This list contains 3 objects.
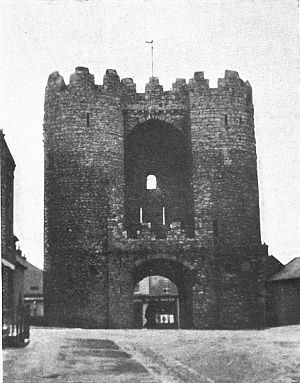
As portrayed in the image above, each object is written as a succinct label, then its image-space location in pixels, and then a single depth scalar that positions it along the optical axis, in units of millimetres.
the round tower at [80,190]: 31359
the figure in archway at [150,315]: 41375
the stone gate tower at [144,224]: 31500
